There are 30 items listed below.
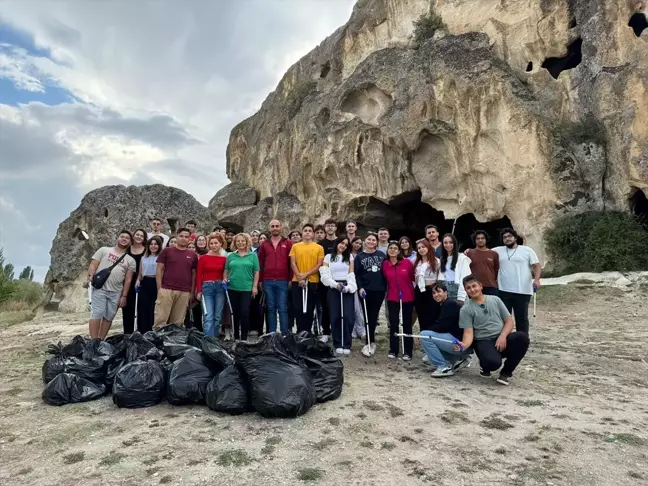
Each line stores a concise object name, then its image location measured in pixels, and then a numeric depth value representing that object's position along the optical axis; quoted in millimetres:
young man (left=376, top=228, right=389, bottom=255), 6985
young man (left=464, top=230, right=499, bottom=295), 6395
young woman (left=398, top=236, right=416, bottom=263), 7172
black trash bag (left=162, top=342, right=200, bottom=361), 4805
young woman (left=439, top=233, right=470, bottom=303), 6102
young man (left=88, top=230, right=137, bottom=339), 6480
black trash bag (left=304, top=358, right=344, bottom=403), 4454
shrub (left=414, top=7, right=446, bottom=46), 19422
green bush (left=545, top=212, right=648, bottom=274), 13367
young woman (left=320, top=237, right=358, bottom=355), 6395
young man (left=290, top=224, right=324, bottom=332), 6613
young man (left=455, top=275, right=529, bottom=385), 5082
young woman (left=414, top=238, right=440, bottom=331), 6218
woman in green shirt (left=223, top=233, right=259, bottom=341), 6562
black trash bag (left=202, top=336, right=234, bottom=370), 4457
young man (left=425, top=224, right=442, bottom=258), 6490
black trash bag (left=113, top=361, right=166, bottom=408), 4332
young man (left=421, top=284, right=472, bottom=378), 5414
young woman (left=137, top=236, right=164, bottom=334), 6895
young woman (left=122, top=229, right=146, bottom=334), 6941
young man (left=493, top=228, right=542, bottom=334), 6449
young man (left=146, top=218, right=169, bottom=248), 7793
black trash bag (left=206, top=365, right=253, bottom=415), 4078
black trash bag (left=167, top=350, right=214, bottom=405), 4297
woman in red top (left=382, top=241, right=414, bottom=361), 6176
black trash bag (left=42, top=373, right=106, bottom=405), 4543
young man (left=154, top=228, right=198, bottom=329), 6500
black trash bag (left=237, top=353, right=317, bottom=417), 3947
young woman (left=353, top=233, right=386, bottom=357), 6324
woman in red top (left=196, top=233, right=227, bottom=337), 6562
